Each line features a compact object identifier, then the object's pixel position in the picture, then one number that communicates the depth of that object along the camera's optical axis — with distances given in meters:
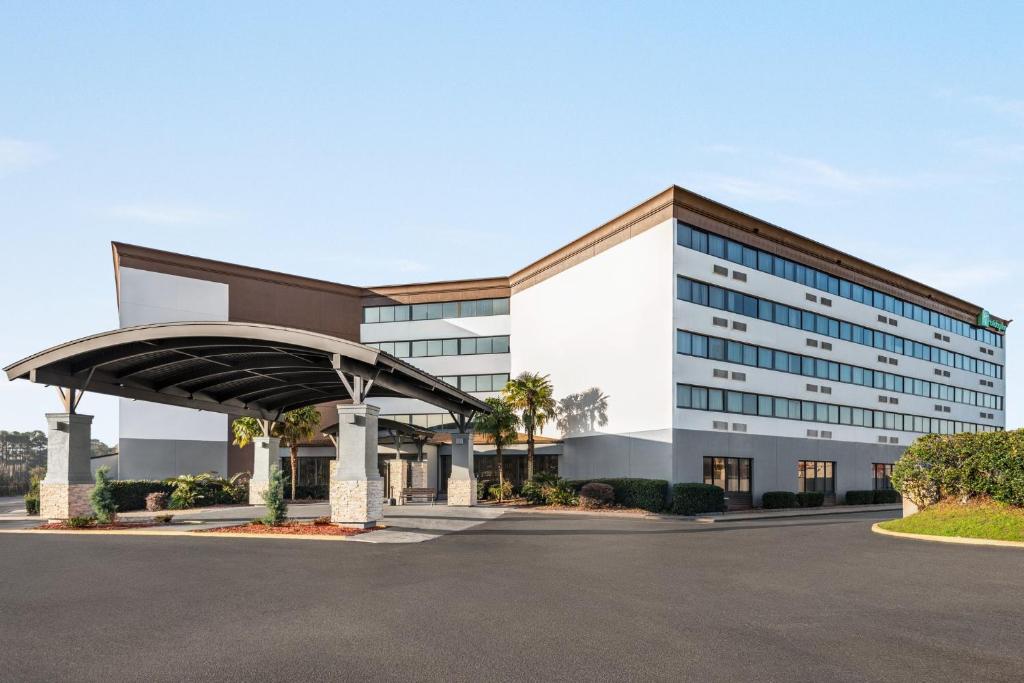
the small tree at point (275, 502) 22.70
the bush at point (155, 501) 34.06
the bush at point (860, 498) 44.25
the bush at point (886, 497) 45.88
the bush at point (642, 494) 34.66
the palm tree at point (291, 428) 41.47
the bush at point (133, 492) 33.69
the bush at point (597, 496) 34.97
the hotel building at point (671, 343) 37.41
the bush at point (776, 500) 39.28
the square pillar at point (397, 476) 36.38
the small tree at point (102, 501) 24.11
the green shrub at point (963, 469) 23.27
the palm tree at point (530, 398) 41.78
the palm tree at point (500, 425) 40.47
